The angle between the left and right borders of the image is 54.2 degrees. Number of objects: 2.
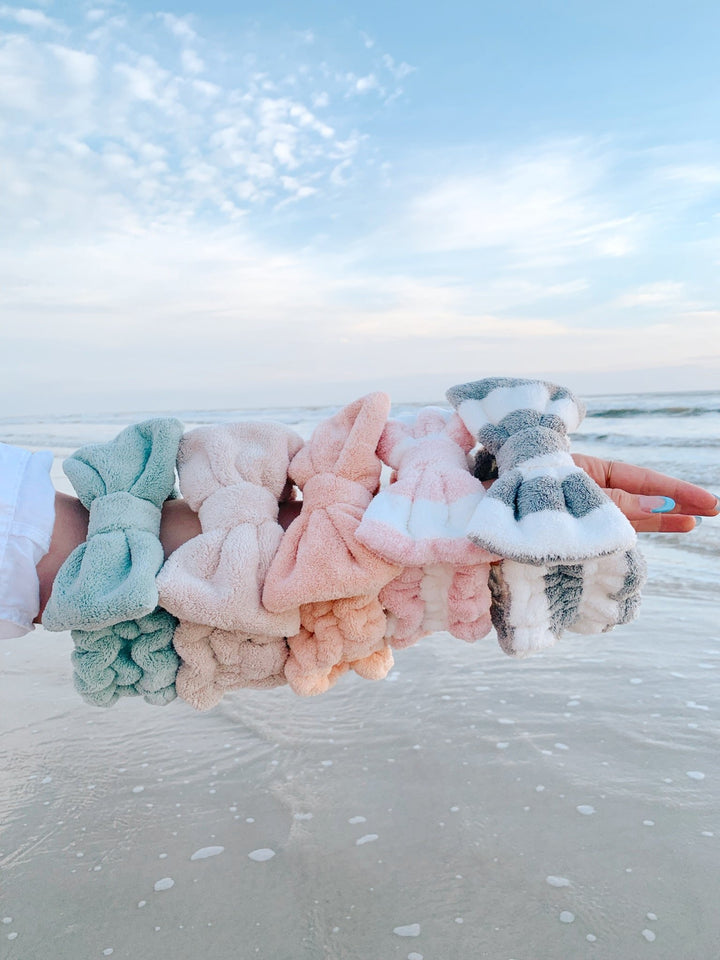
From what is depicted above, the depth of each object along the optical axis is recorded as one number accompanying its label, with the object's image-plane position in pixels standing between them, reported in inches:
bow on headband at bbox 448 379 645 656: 14.2
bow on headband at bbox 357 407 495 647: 15.6
